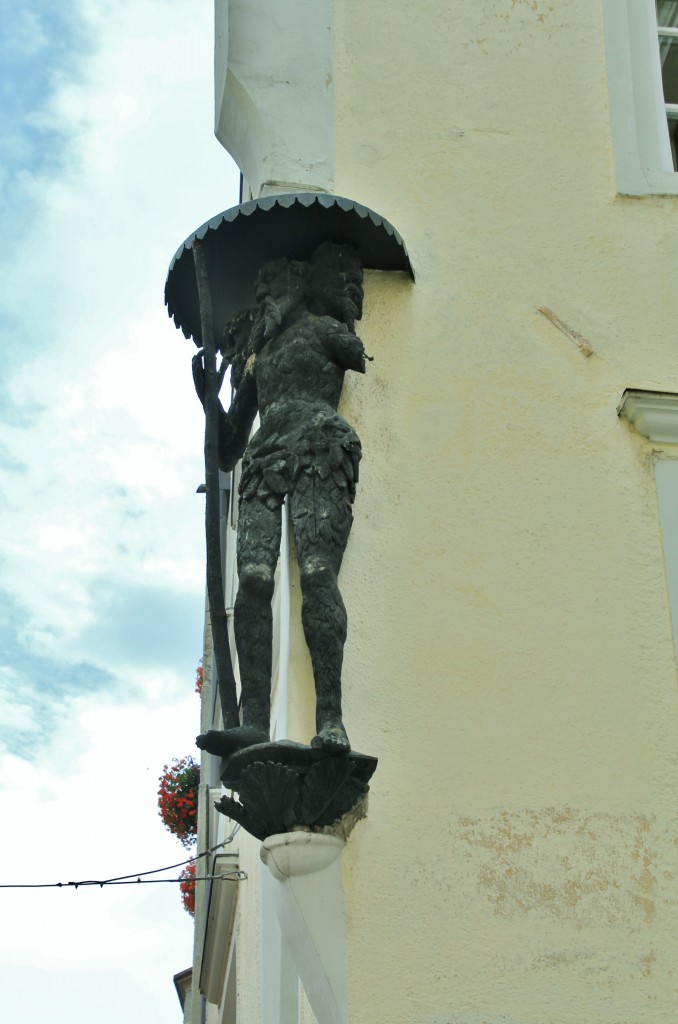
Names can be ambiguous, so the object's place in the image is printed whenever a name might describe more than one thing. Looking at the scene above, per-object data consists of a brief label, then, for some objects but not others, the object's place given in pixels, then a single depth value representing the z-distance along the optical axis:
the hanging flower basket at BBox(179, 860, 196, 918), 14.57
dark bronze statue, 6.08
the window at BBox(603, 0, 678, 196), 7.69
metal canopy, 6.82
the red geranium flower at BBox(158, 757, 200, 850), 14.61
